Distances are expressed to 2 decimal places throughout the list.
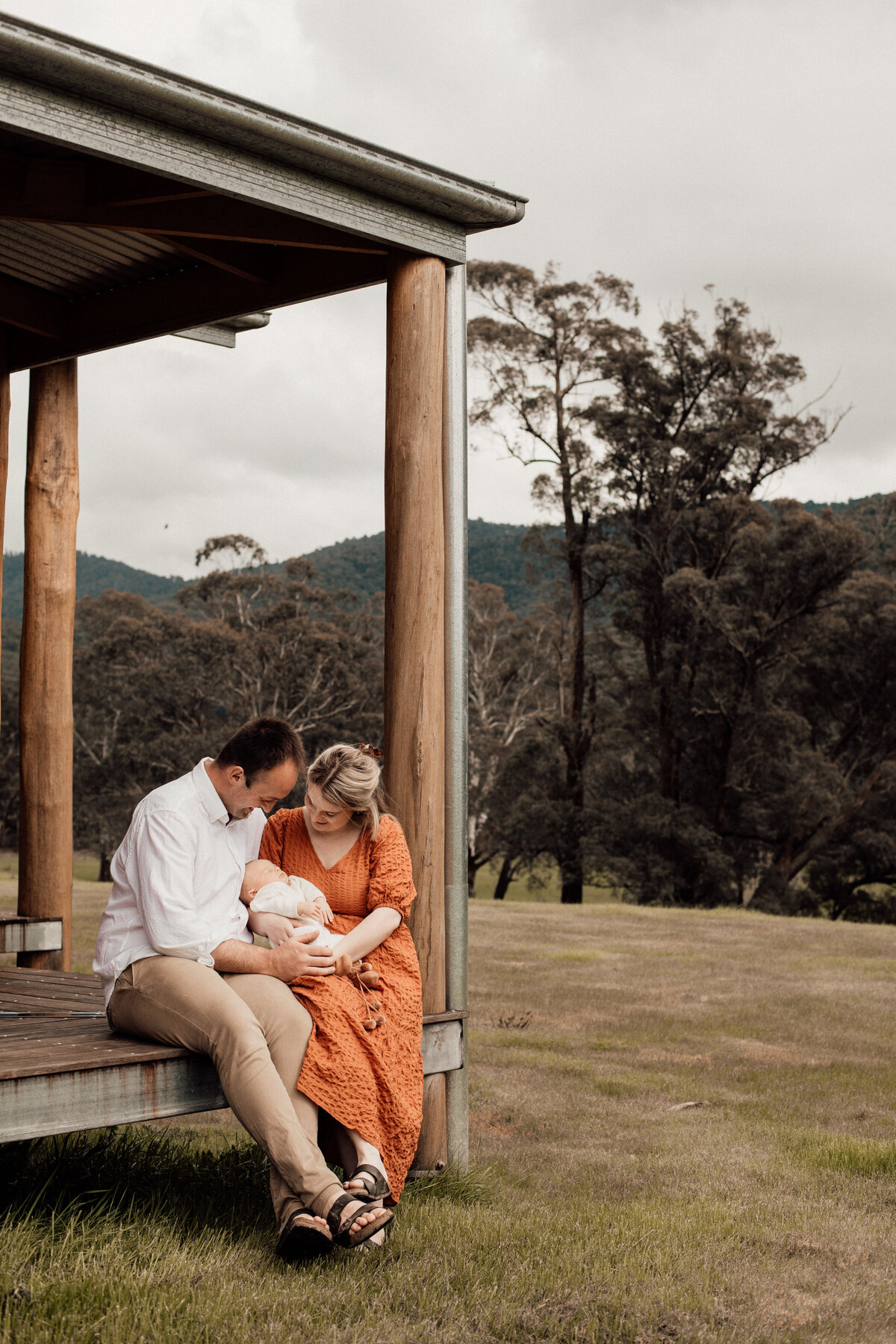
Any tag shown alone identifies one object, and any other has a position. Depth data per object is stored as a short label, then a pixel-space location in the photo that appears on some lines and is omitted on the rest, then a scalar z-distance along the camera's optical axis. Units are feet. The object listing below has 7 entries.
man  10.35
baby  12.41
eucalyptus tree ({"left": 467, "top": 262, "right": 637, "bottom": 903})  82.84
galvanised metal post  14.30
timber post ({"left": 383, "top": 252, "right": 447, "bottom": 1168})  14.07
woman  11.42
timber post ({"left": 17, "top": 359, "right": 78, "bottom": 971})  19.53
